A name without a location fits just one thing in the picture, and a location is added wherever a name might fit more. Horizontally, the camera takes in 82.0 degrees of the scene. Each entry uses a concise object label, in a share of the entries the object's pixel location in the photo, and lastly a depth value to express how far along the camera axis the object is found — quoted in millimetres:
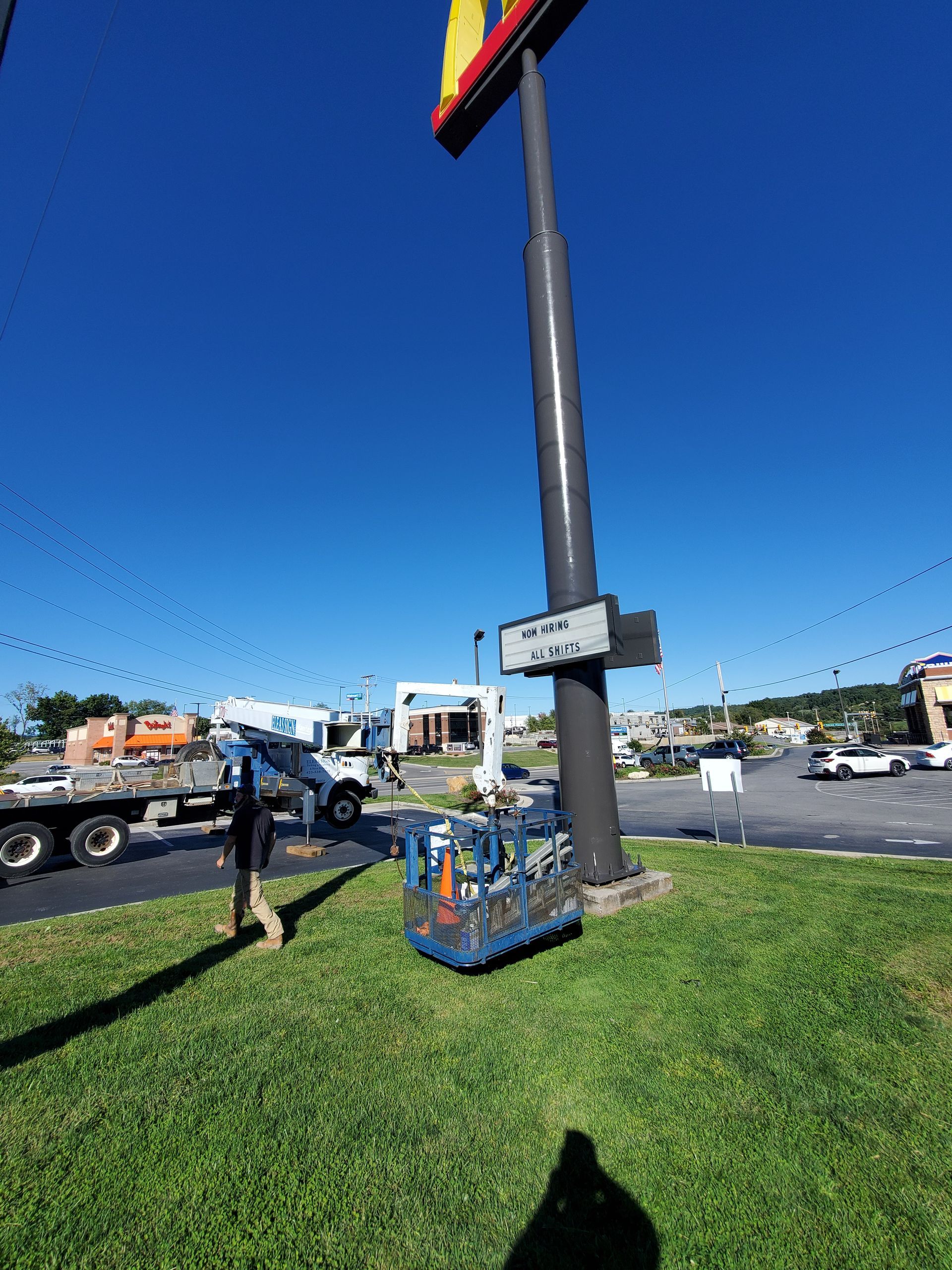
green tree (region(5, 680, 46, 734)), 89562
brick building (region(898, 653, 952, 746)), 43781
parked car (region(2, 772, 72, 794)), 19734
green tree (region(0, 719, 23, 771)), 30609
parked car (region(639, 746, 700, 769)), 38938
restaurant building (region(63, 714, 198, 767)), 61594
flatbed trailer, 10820
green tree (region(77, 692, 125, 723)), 95119
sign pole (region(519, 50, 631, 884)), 7930
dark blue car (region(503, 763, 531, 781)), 35469
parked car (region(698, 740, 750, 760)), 37312
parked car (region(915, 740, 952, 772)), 27141
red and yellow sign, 10102
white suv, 25188
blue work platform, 5234
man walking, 6363
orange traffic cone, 5305
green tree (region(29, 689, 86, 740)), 91500
